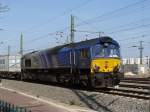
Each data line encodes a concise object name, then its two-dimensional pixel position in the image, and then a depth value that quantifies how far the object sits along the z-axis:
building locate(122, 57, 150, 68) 128.01
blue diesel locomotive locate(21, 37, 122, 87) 26.52
